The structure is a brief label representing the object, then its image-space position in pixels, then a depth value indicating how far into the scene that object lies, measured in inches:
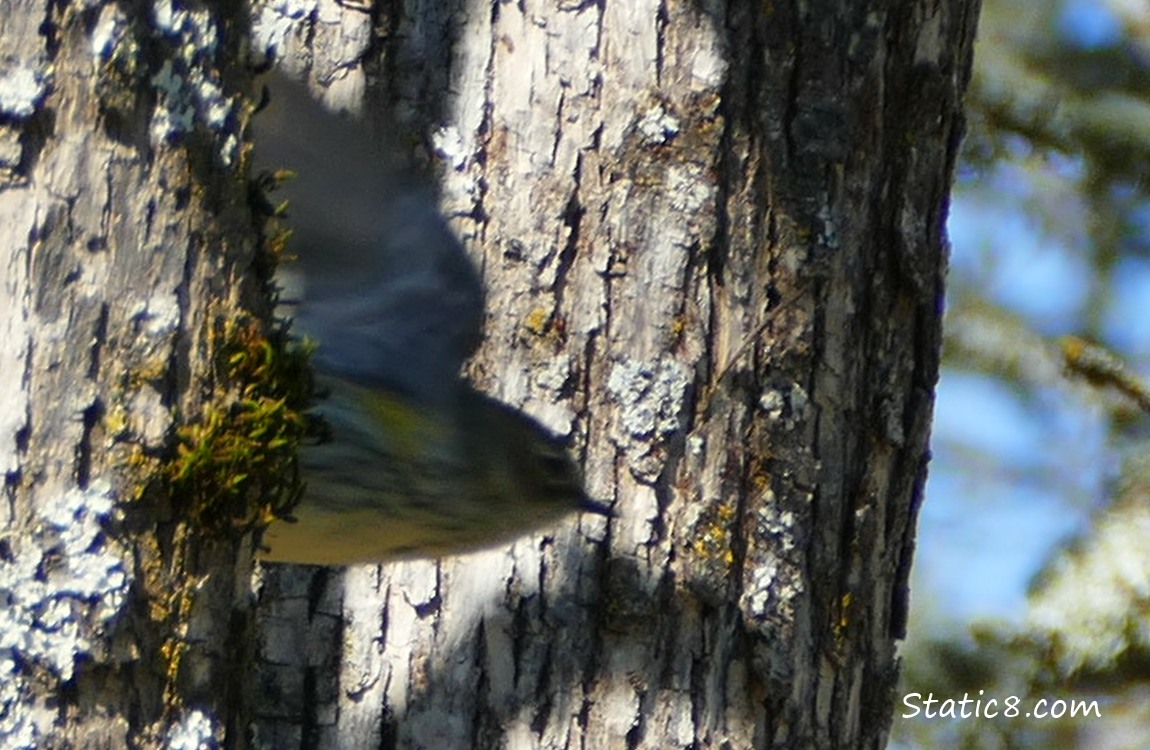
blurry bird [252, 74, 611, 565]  248.1
